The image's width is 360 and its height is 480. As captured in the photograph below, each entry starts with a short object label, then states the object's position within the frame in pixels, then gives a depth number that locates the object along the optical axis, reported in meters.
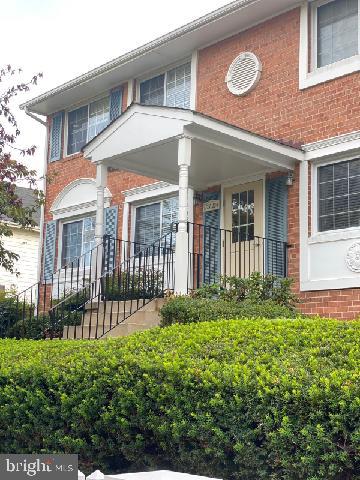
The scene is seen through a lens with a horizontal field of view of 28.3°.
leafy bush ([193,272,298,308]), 9.95
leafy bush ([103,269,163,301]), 11.01
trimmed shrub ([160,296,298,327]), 8.62
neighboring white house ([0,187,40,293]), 25.44
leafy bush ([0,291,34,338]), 11.87
